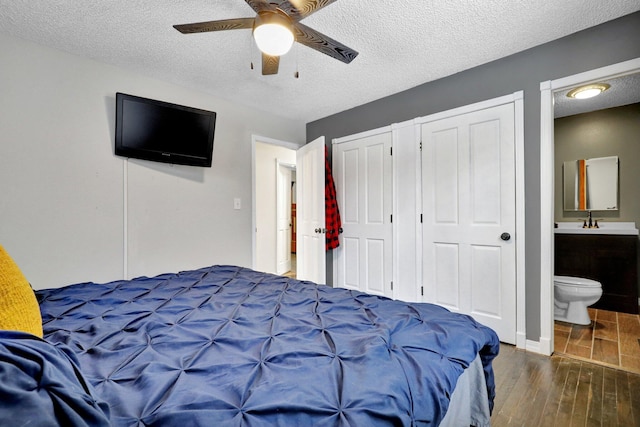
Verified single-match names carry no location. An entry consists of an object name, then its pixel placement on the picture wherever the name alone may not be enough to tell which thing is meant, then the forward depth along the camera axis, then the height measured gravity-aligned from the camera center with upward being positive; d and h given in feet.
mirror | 11.01 +1.02
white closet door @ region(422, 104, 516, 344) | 7.84 -0.14
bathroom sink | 10.08 -0.67
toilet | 8.91 -2.73
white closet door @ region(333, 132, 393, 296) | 10.53 +0.01
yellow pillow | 2.34 -0.78
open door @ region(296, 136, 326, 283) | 10.77 +0.03
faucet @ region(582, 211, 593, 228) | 11.37 -0.54
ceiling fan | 4.72 +3.32
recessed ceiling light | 8.99 +3.81
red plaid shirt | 11.60 -0.10
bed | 1.78 -1.41
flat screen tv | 8.13 +2.48
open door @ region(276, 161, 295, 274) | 16.56 -0.29
